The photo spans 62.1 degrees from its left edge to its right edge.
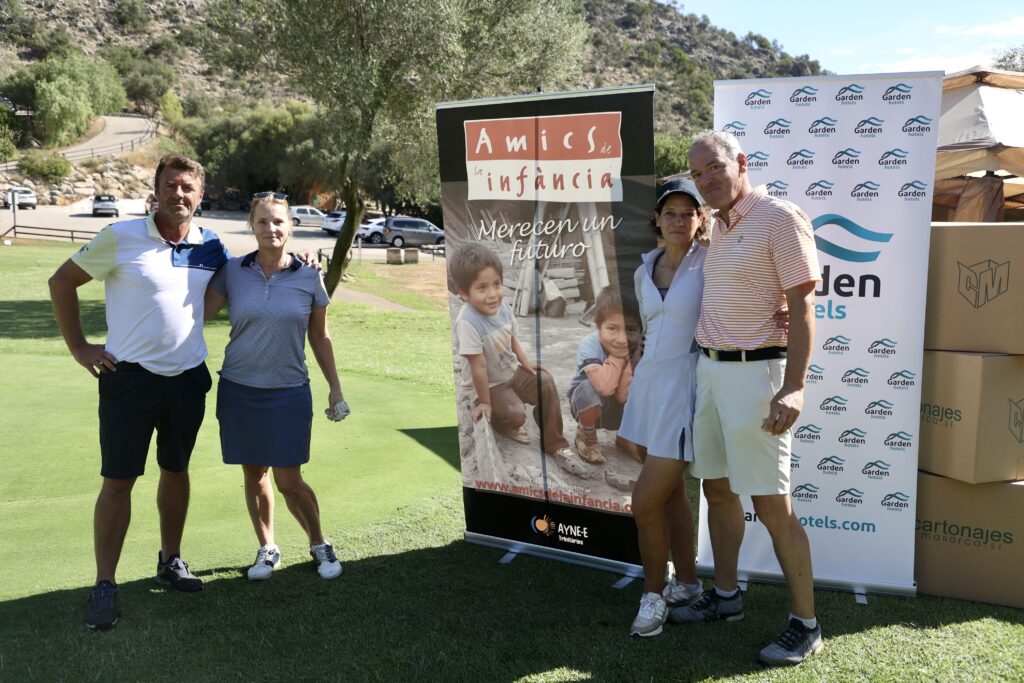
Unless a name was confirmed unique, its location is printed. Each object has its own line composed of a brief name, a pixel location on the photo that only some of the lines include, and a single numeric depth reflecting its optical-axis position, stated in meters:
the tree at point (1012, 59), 37.41
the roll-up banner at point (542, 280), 3.89
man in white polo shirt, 3.61
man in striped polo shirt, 3.11
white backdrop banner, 3.92
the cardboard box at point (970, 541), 3.97
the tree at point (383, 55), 15.59
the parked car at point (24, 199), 45.28
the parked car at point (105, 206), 44.19
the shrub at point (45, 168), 52.28
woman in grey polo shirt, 3.87
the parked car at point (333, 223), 41.53
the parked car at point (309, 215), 46.06
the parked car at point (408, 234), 39.28
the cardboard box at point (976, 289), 3.86
